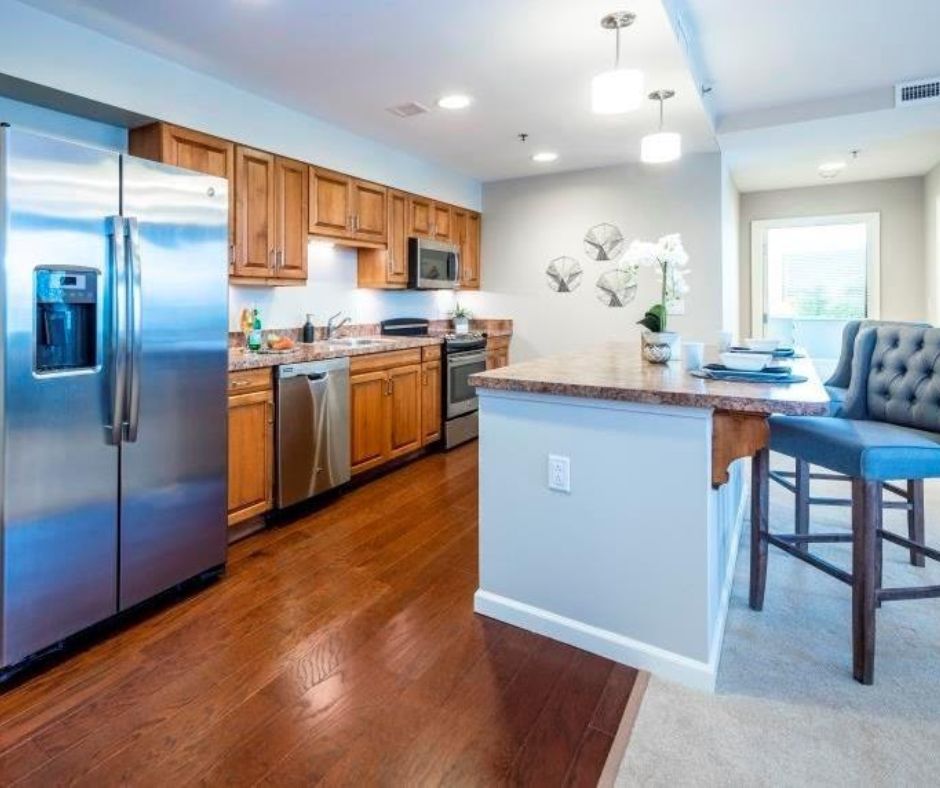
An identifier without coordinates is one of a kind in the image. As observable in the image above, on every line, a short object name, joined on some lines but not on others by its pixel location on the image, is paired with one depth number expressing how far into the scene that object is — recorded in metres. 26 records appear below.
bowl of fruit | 3.65
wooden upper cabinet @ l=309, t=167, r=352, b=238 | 3.93
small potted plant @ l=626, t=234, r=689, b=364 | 2.45
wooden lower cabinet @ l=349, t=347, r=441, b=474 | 3.93
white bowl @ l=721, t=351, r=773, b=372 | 2.05
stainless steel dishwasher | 3.26
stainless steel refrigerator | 1.87
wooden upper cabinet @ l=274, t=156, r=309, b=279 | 3.65
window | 6.11
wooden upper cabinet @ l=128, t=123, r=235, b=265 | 3.03
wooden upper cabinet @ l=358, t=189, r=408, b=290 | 4.66
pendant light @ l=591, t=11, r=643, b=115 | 2.26
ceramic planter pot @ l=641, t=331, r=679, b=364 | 2.46
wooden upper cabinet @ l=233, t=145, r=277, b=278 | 3.38
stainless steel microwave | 4.91
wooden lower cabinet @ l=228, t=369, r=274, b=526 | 2.97
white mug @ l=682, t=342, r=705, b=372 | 2.28
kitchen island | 1.81
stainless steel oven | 4.89
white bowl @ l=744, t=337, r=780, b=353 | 2.63
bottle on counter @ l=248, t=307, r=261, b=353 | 3.61
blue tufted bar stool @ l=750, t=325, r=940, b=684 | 1.82
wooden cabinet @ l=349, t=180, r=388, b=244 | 4.31
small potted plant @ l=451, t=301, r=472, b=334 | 5.74
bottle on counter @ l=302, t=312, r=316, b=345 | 4.20
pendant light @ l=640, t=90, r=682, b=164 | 2.94
